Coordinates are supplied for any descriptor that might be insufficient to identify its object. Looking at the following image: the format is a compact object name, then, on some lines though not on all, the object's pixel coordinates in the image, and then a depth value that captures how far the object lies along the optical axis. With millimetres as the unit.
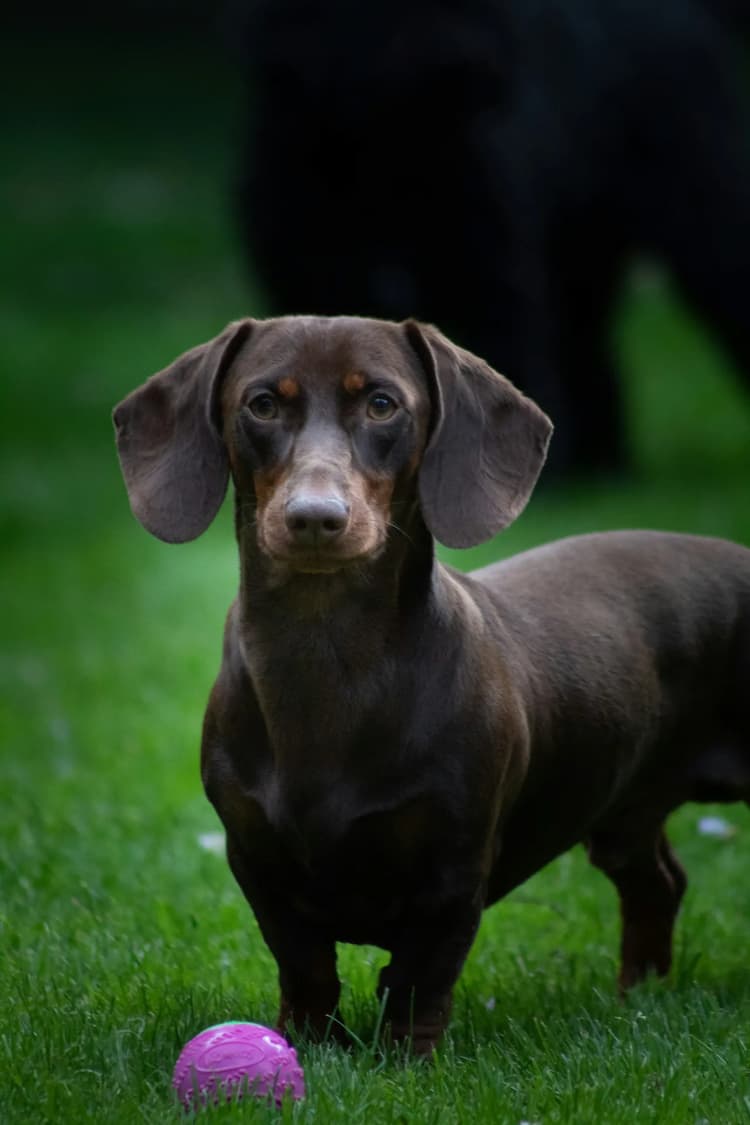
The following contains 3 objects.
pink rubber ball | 6211
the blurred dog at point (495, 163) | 20078
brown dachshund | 6645
